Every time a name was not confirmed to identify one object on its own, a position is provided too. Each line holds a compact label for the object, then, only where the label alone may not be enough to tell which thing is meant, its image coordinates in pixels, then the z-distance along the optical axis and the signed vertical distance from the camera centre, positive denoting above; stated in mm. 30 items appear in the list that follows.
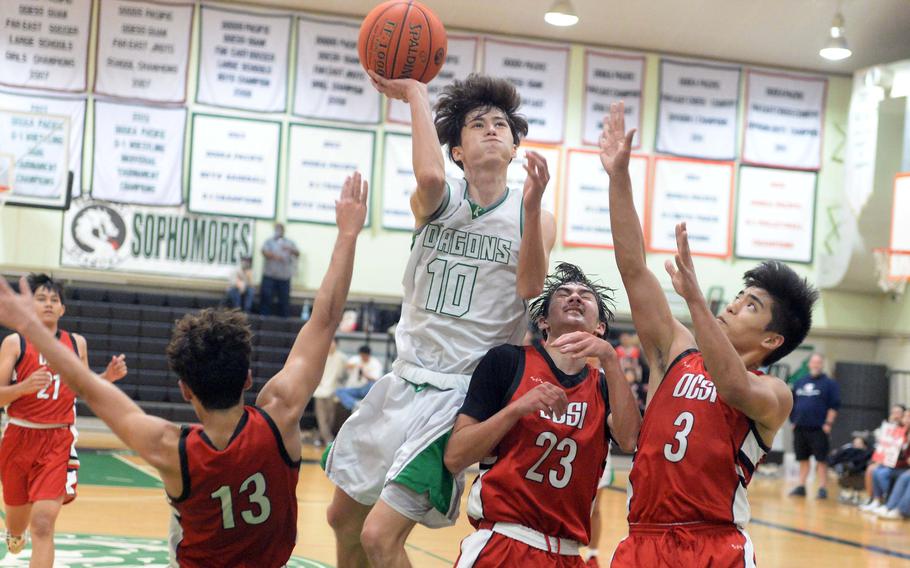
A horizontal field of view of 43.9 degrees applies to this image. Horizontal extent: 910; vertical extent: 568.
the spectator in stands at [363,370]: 15023 -1553
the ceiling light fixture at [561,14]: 15055 +3365
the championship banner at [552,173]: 17281 +1406
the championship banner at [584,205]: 17781 +984
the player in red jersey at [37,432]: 6043 -1115
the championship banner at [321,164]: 16969 +1313
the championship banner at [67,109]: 16109 +1776
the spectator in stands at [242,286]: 15953 -578
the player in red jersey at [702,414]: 3619 -451
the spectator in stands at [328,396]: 15242 -1951
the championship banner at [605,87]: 17953 +2906
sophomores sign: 16047 +4
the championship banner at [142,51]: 16469 +2764
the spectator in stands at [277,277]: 16203 -410
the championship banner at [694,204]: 18000 +1137
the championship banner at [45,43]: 16141 +2720
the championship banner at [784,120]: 18500 +2639
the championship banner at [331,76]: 17125 +2670
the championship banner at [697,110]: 18188 +2672
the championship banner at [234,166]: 16609 +1172
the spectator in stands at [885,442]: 12516 -1723
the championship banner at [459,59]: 17469 +3114
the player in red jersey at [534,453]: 3768 -638
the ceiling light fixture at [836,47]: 15770 +3302
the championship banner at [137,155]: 16266 +1217
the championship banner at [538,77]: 17672 +2945
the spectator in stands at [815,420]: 13984 -1719
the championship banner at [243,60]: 16812 +2782
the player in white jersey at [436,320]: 3990 -225
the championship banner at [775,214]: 18359 +1074
